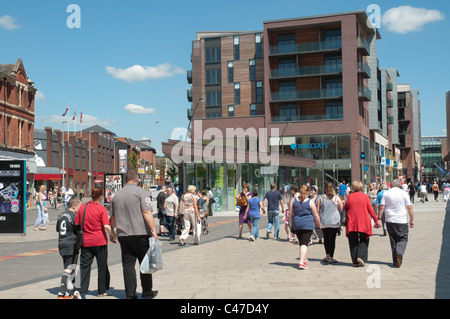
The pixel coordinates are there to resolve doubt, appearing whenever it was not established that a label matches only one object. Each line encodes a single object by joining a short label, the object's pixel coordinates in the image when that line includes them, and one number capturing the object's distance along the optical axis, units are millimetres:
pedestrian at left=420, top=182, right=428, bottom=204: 38219
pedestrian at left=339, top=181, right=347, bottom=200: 29980
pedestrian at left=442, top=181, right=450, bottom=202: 38412
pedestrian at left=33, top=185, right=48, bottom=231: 19988
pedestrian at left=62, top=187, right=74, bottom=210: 30698
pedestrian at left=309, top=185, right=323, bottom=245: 12559
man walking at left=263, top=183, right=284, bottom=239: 16016
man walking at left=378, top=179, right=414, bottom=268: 9931
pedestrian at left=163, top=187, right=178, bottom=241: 16266
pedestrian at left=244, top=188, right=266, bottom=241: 15758
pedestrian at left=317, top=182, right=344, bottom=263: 10891
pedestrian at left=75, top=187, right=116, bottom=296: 7727
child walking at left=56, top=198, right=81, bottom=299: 7742
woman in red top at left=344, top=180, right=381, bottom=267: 10000
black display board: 17969
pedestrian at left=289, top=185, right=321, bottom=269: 10078
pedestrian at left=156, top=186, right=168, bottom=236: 17447
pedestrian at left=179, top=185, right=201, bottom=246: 15076
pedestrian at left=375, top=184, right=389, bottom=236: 16281
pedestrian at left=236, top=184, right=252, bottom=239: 16172
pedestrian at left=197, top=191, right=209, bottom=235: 18167
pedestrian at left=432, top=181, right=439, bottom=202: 40606
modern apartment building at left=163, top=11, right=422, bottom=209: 54656
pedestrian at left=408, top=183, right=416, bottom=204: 35047
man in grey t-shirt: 7105
